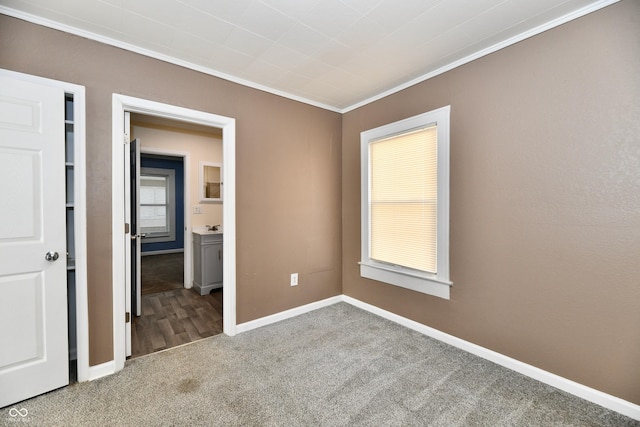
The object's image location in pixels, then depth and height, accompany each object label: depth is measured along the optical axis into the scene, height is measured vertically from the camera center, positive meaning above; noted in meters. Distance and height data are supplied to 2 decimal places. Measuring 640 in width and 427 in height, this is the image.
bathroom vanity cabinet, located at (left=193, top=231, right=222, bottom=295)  3.92 -0.75
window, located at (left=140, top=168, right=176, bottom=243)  6.93 +0.12
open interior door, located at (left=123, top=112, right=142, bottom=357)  2.89 -0.17
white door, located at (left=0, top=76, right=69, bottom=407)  1.69 -0.21
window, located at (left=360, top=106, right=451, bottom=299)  2.53 +0.07
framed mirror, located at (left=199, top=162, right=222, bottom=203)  4.54 +0.46
